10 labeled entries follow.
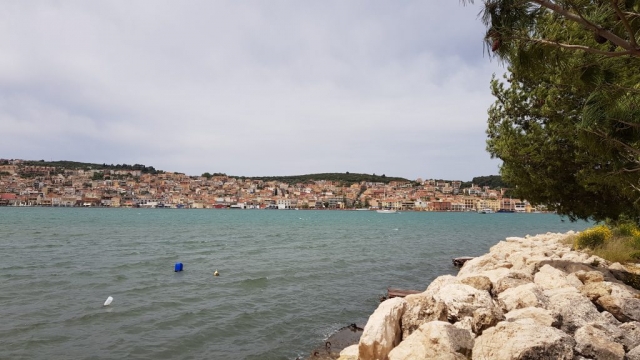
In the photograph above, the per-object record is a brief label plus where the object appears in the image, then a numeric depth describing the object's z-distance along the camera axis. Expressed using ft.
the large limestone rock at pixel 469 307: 22.27
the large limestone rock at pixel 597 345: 19.02
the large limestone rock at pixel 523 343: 17.63
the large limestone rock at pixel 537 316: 21.48
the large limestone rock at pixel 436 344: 18.39
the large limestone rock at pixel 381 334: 21.29
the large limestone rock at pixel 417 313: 23.40
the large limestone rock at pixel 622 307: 24.53
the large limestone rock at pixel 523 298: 24.64
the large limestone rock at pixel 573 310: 22.61
